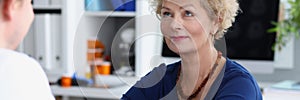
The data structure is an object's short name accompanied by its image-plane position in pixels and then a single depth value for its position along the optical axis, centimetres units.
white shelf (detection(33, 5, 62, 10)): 313
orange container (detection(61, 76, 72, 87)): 300
